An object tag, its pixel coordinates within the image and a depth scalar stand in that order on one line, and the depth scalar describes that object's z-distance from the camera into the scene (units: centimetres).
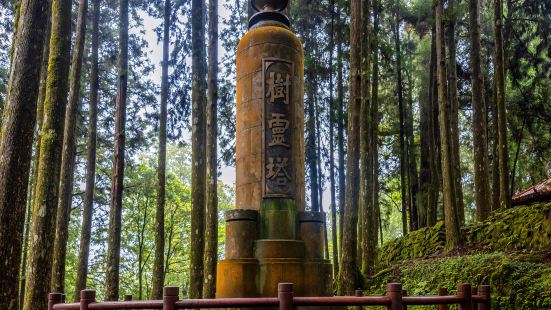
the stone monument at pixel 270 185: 724
